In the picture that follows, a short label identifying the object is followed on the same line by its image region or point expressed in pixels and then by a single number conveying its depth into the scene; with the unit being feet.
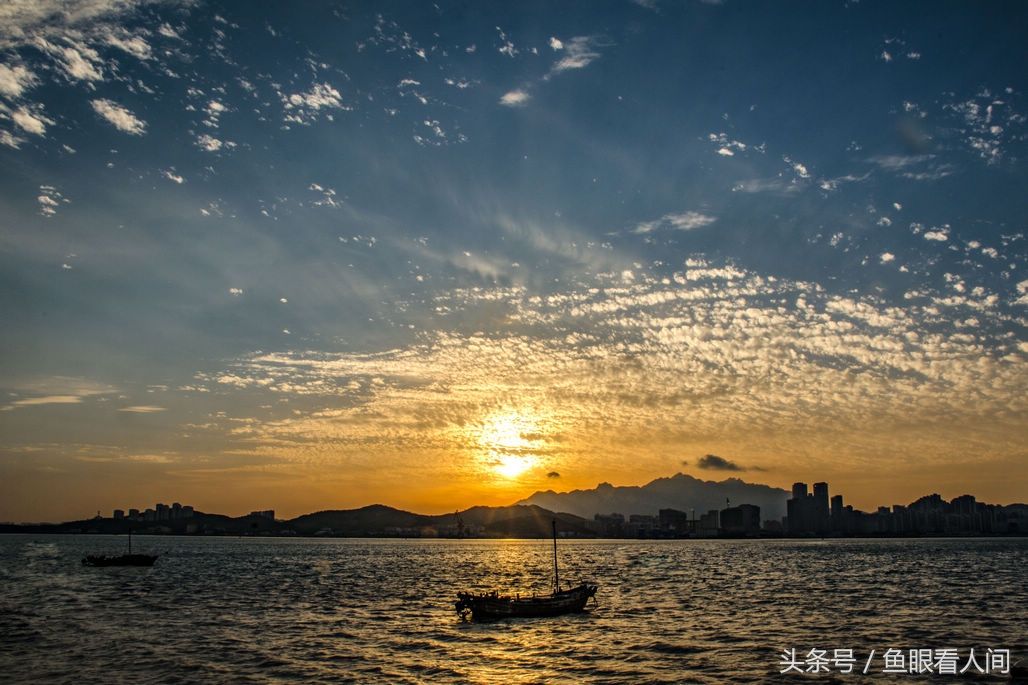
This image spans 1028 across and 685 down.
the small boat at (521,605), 228.02
